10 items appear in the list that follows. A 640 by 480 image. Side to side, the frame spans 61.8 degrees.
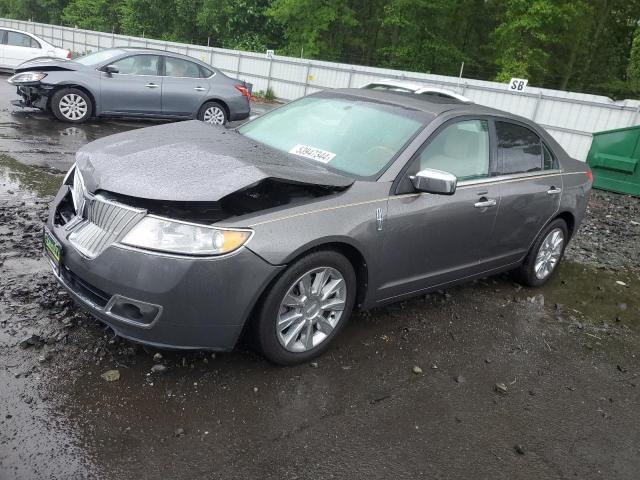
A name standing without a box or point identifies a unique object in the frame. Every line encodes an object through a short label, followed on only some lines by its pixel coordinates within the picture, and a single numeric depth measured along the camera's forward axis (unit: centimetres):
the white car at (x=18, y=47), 1628
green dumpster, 1067
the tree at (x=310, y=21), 3472
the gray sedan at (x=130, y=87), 963
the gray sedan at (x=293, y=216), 274
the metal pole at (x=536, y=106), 1609
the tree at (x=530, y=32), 2719
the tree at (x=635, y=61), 2806
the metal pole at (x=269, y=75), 2386
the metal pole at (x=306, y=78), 2264
